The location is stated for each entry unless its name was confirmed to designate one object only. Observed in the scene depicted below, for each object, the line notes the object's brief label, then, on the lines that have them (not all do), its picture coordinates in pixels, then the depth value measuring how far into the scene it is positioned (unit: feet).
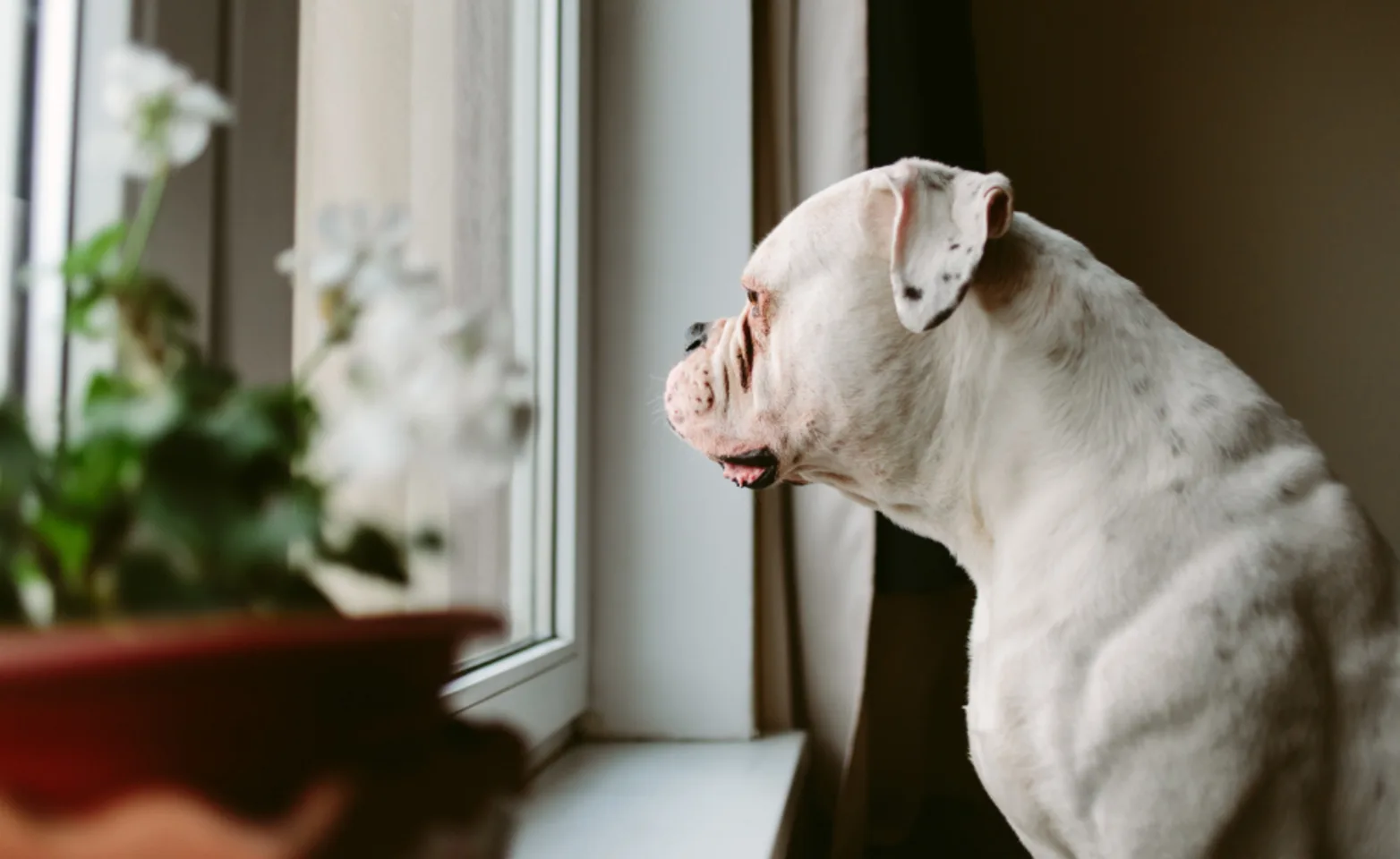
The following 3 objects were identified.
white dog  2.16
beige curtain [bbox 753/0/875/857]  4.26
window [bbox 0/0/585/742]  1.62
